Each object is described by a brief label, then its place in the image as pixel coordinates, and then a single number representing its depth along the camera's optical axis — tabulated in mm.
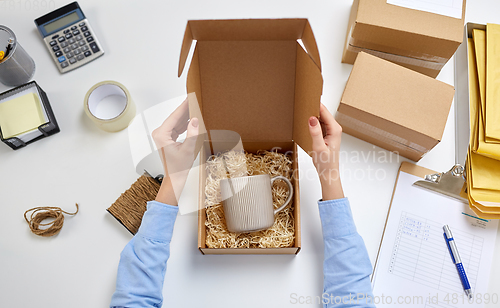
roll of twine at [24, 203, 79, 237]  733
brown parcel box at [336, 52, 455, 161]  684
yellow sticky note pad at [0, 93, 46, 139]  761
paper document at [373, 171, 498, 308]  707
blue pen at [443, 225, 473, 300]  701
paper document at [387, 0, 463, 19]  710
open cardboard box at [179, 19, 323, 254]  577
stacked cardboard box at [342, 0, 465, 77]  700
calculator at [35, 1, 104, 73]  828
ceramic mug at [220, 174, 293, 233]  627
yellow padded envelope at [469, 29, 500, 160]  704
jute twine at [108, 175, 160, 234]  721
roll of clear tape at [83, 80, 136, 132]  733
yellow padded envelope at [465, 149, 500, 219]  699
